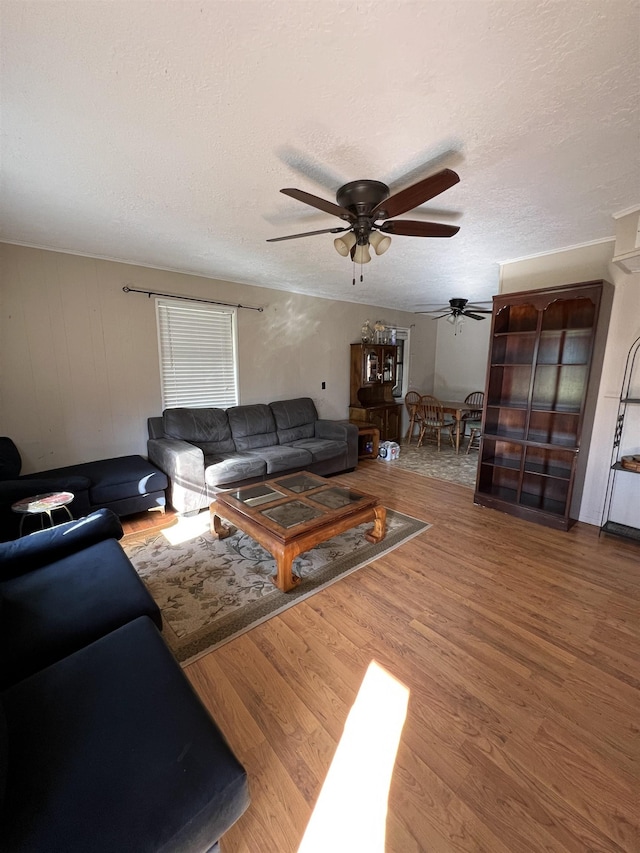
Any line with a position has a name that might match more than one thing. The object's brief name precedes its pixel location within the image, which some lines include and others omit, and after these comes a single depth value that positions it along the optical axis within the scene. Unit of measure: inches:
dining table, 211.2
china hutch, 215.2
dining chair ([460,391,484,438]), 218.8
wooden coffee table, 84.1
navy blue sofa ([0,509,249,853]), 28.7
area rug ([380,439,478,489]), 175.0
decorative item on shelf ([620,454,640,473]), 102.4
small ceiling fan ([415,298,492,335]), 197.5
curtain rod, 133.0
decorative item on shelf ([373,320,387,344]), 217.3
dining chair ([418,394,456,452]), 218.8
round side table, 87.2
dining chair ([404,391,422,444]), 235.0
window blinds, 146.5
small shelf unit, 108.3
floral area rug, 73.5
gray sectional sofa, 126.3
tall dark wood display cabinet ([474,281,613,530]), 113.7
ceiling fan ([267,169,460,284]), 62.3
